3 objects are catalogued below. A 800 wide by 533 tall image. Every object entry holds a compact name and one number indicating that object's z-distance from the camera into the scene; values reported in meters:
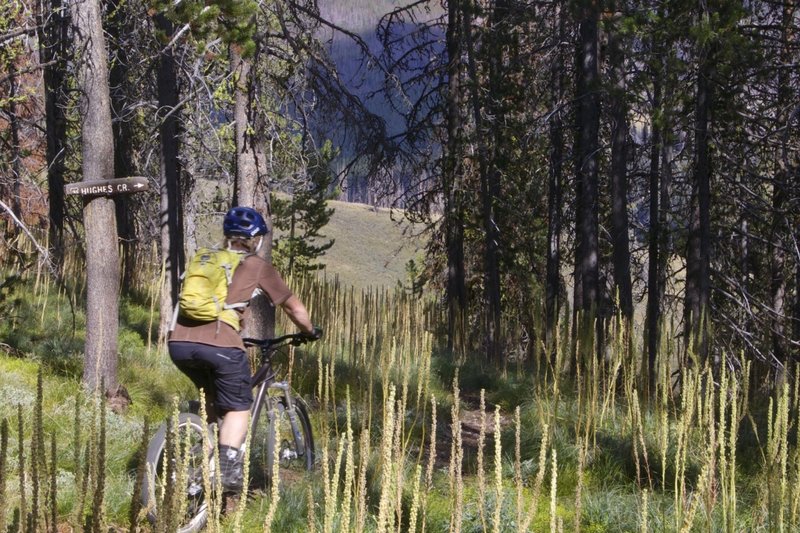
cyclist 9.69
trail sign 11.42
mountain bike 9.51
